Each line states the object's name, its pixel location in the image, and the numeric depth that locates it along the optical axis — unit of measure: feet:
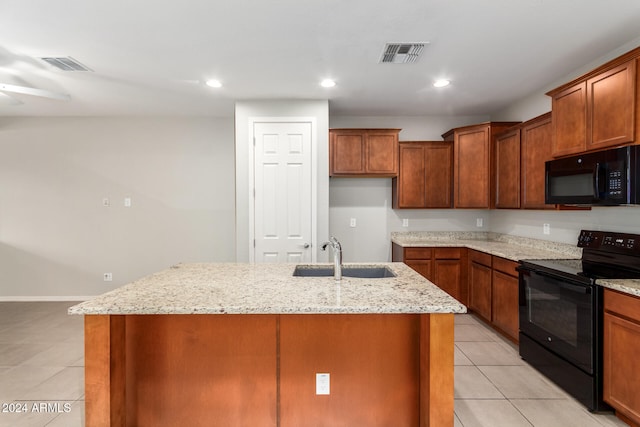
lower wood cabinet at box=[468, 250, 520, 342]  9.84
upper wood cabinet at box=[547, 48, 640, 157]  6.84
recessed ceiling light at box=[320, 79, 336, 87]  10.44
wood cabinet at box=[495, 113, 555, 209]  9.94
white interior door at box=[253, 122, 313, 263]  12.19
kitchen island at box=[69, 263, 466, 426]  5.78
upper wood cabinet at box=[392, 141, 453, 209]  13.60
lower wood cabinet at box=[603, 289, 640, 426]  5.99
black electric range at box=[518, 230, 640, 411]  6.77
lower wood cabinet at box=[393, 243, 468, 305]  12.67
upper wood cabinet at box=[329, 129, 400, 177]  13.20
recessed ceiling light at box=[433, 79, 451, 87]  10.51
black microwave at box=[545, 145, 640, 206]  6.75
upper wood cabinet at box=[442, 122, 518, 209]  12.41
